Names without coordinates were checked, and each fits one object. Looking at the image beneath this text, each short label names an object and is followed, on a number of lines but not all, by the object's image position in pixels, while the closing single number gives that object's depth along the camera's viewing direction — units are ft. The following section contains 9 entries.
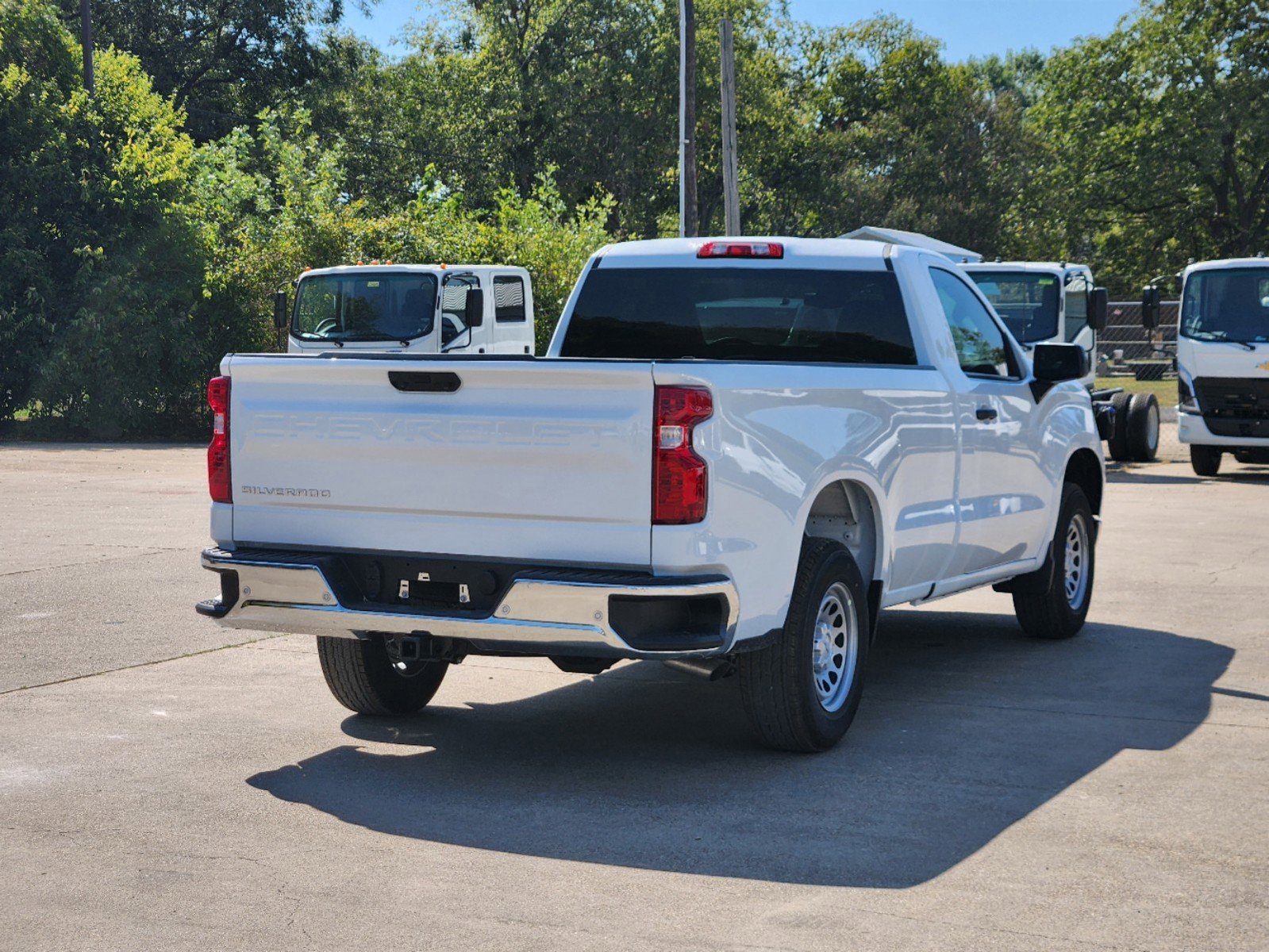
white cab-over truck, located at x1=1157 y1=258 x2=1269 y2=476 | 67.46
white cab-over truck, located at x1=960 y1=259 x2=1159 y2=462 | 66.13
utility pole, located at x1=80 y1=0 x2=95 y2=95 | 104.47
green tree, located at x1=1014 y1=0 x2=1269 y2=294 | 183.93
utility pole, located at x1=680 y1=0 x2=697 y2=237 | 88.53
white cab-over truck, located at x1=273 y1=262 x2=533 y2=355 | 72.02
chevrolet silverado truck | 19.58
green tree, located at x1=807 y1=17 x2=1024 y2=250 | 217.56
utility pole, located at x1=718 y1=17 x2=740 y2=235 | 89.45
